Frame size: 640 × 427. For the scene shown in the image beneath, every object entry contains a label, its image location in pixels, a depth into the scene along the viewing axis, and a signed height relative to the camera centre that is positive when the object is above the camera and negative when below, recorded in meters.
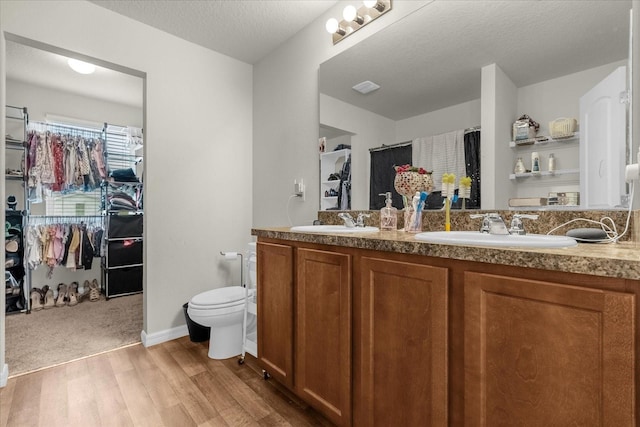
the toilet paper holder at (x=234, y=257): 2.62 -0.40
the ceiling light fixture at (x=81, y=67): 2.65 +1.32
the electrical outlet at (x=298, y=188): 2.44 +0.20
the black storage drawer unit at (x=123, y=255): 3.53 -0.51
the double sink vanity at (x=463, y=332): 0.67 -0.35
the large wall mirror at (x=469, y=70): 1.19 +0.70
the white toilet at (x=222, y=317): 2.02 -0.71
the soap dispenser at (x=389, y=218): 1.69 -0.03
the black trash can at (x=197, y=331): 2.37 -0.94
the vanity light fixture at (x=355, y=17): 1.86 +1.28
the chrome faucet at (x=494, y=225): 1.19 -0.05
